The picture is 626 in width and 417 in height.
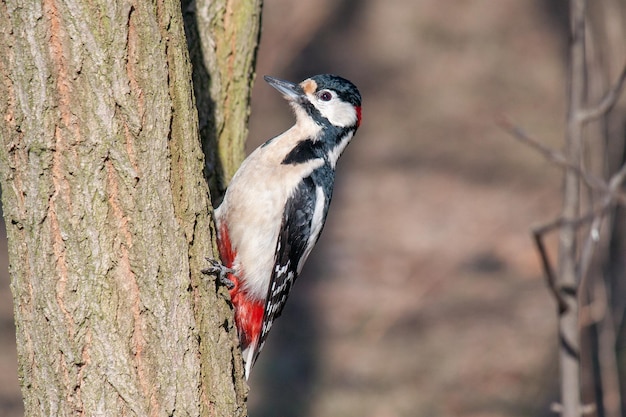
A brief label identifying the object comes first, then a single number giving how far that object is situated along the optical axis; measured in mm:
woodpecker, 6594
